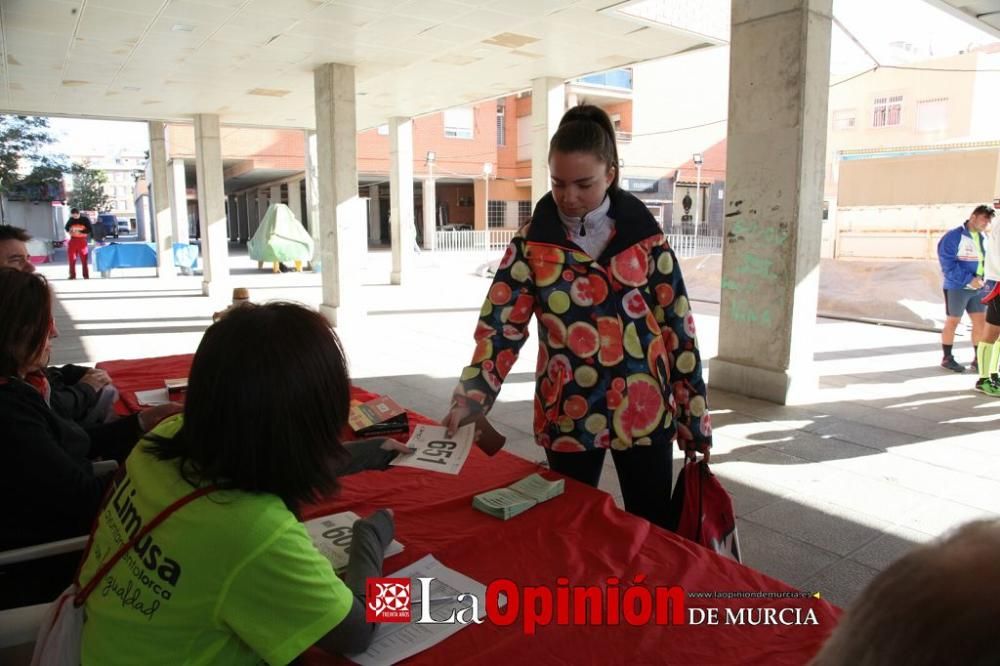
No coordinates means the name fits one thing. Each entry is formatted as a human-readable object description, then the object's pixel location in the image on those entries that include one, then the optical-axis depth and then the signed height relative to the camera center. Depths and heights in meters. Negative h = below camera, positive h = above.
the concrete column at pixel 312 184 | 17.69 +1.64
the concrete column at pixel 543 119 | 10.45 +1.91
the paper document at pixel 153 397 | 3.07 -0.69
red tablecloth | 1.31 -0.75
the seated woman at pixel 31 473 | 1.68 -0.57
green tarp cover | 17.92 +0.15
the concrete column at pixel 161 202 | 15.40 +1.02
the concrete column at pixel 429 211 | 26.20 +1.31
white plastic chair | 1.33 -0.75
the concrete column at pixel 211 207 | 13.60 +0.76
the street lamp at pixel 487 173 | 29.58 +3.10
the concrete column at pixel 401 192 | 14.51 +1.11
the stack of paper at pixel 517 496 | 1.83 -0.70
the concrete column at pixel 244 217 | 40.08 +1.64
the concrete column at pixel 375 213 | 35.59 +1.64
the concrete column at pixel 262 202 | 36.31 +2.28
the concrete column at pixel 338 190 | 9.28 +0.74
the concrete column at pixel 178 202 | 16.97 +1.14
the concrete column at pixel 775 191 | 5.18 +0.41
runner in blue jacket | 6.55 -0.29
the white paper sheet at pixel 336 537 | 1.60 -0.73
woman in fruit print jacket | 2.01 -0.26
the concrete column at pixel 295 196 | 29.08 +2.07
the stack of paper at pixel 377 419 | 2.54 -0.66
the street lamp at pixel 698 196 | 27.15 +2.00
